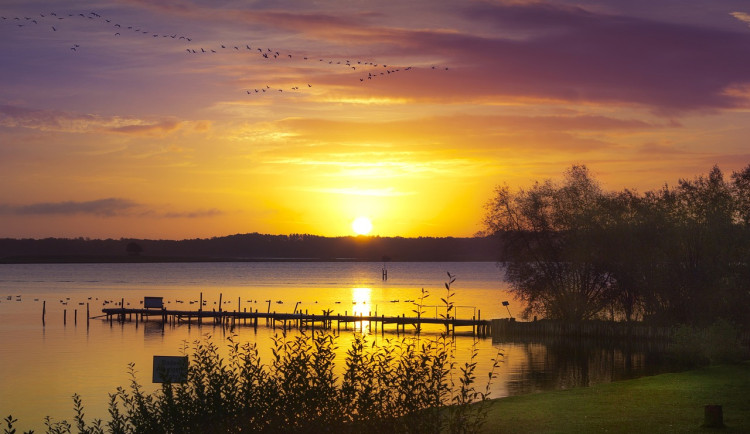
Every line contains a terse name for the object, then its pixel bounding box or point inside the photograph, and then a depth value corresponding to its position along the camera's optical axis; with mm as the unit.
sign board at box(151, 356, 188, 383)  22234
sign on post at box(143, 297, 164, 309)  104875
